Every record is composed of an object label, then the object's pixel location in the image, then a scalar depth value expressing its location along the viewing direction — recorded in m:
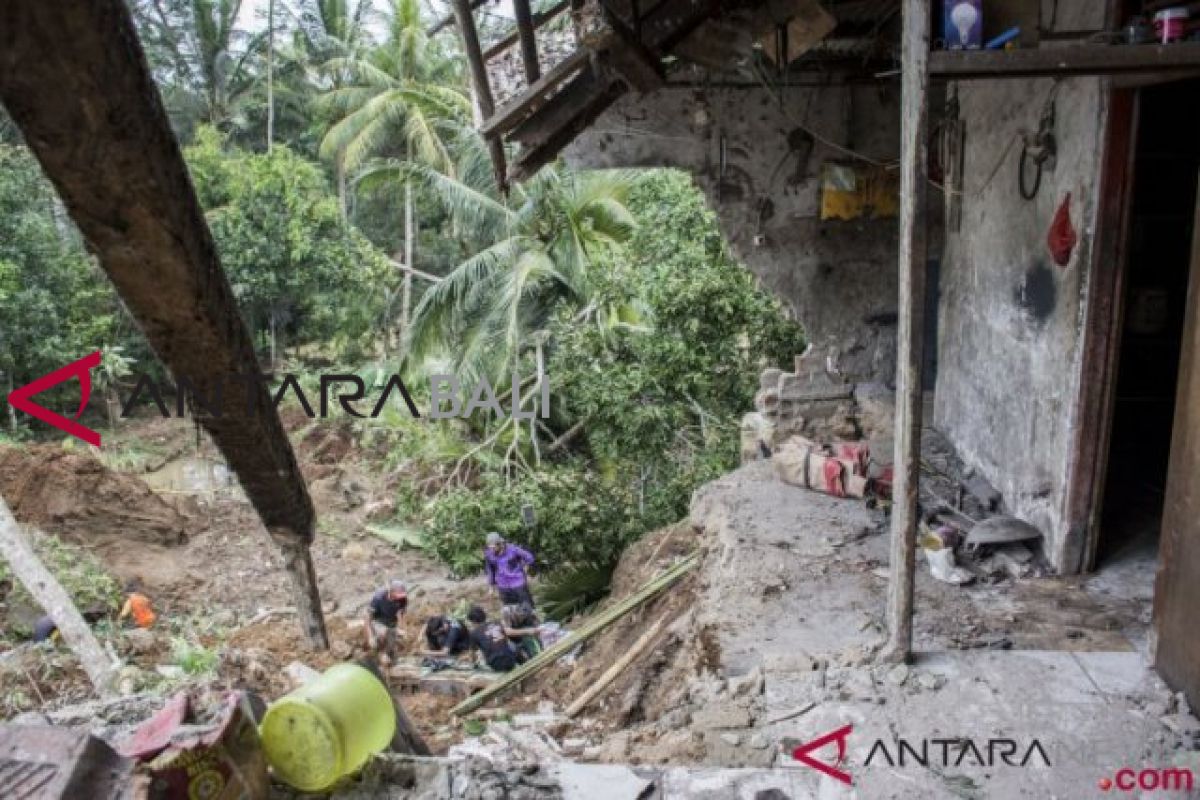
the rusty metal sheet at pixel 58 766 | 1.93
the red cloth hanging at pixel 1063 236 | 4.89
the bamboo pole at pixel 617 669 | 5.75
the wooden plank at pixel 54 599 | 7.31
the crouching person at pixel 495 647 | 7.31
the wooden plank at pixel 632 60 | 5.30
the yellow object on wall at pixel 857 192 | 8.03
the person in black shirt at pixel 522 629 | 7.59
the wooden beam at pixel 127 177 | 1.27
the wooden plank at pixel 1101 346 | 4.47
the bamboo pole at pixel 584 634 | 6.64
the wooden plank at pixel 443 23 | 7.11
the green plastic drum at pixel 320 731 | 2.36
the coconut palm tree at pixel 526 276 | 12.93
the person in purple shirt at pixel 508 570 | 7.97
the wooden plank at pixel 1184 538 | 3.69
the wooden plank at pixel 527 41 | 5.66
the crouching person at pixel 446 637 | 7.95
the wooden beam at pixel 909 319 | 3.69
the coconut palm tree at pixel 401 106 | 17.72
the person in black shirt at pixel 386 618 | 7.79
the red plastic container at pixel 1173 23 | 3.74
